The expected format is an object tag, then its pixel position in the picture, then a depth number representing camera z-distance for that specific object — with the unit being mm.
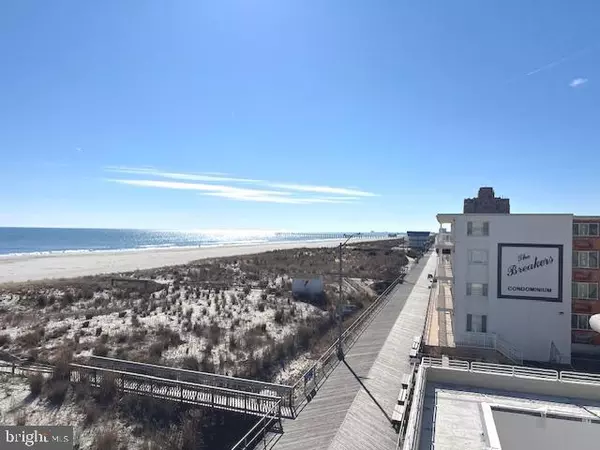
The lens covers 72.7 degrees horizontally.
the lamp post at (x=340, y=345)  21578
